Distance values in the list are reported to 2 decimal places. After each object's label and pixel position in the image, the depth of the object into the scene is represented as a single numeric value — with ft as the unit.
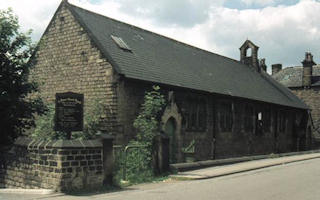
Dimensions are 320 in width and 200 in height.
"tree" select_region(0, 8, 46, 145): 46.21
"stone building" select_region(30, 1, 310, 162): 58.18
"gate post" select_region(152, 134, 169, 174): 45.62
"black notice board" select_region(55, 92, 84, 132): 37.17
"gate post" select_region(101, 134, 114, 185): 38.01
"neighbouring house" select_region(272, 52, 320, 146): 144.72
